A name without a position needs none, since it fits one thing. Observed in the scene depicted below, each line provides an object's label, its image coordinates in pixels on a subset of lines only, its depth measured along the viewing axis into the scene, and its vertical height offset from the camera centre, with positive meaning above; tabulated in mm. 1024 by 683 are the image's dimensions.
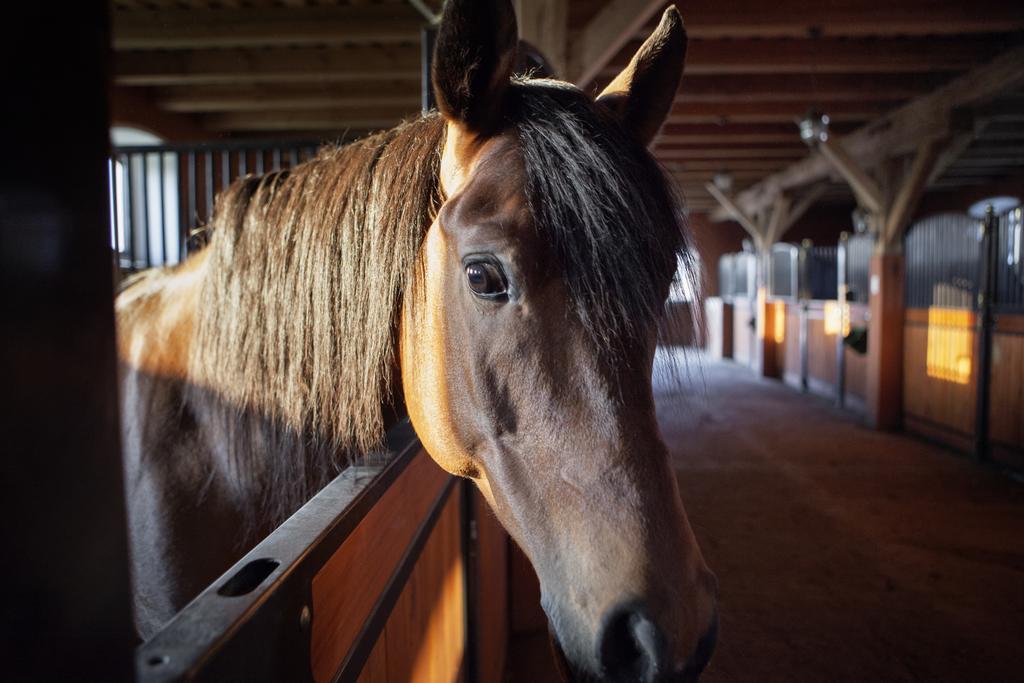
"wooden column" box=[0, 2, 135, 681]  302 -28
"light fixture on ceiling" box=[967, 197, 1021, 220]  11898 +2393
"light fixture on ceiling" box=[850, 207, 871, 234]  10006 +1712
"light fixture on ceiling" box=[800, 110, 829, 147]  5902 +2009
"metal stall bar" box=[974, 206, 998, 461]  5434 -202
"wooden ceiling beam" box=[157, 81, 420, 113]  6422 +2528
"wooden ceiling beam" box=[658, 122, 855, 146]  7809 +2551
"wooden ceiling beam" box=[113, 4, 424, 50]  4582 +2375
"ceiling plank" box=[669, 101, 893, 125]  6805 +2474
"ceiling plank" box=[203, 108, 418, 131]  7414 +2622
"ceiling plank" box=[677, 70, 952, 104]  6035 +2461
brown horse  820 -59
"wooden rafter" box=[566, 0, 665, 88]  3268 +1722
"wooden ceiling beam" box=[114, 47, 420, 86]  5469 +2451
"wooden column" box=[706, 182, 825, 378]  10539 +1131
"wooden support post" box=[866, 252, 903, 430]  6746 -439
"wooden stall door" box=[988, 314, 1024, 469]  5074 -701
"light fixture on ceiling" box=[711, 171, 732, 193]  9906 +2381
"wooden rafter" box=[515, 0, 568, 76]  3053 +1602
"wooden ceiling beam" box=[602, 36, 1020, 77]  5180 +2419
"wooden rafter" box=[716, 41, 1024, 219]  4996 +2133
